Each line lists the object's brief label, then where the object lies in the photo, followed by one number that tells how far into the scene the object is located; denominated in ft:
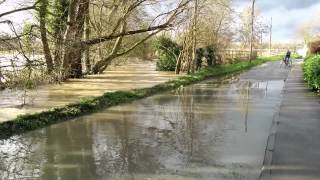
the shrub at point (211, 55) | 71.43
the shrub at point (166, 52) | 68.82
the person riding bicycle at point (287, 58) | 95.34
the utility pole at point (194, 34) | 56.40
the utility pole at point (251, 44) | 107.02
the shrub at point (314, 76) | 37.46
